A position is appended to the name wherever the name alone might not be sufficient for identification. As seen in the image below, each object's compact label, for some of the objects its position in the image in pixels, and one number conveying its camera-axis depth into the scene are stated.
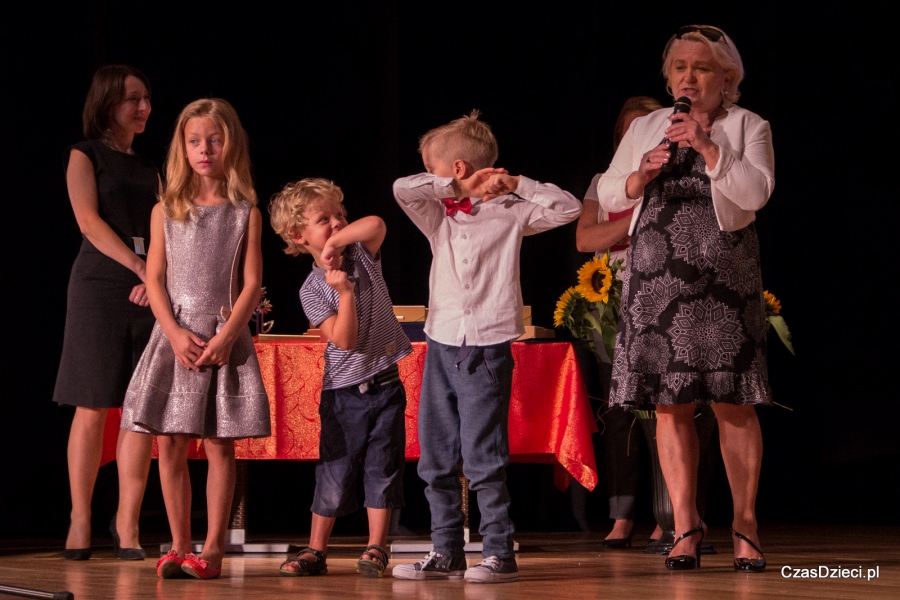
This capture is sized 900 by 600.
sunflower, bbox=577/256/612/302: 6.96
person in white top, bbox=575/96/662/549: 7.29
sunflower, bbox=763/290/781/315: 6.59
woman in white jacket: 5.13
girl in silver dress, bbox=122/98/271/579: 5.35
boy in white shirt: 5.06
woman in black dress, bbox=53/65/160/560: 6.49
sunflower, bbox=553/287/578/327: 7.37
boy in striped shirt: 5.56
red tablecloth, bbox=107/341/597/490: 6.86
